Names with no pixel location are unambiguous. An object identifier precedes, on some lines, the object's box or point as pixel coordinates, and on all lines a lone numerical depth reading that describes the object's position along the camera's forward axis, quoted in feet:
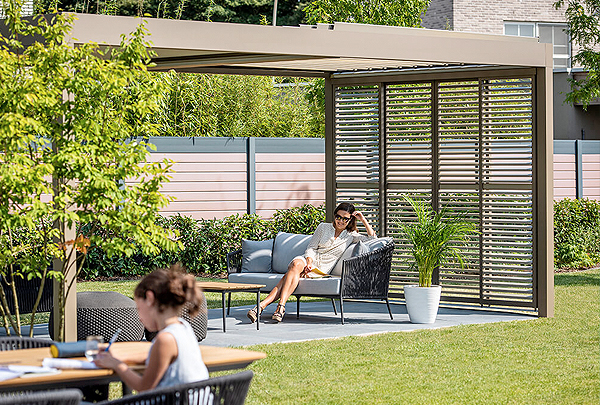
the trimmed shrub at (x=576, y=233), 87.72
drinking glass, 23.46
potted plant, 55.04
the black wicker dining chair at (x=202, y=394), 20.90
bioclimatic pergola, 52.51
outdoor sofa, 54.96
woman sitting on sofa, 55.44
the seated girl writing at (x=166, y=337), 21.98
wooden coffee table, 50.87
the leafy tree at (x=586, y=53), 74.71
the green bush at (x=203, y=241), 78.62
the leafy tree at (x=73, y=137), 35.16
